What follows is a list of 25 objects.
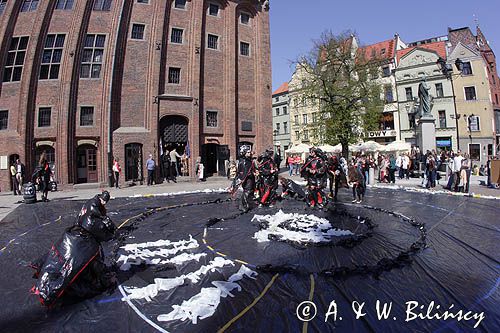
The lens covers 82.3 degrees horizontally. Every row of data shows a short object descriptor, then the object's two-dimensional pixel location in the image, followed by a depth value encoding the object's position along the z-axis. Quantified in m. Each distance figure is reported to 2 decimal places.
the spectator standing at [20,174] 17.27
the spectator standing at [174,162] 21.95
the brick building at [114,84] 19.81
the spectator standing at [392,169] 17.23
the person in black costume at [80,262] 3.48
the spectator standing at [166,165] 21.58
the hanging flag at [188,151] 22.46
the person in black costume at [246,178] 9.43
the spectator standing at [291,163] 24.00
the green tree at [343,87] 24.95
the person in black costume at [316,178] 9.50
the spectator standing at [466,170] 12.80
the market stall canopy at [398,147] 23.39
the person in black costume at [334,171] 10.51
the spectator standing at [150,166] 19.41
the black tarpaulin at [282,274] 3.19
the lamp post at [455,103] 35.94
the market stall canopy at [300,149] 27.48
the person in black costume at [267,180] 9.79
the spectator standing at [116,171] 19.22
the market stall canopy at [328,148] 26.84
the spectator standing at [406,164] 19.03
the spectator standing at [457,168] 13.03
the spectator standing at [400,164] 19.34
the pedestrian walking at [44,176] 12.98
